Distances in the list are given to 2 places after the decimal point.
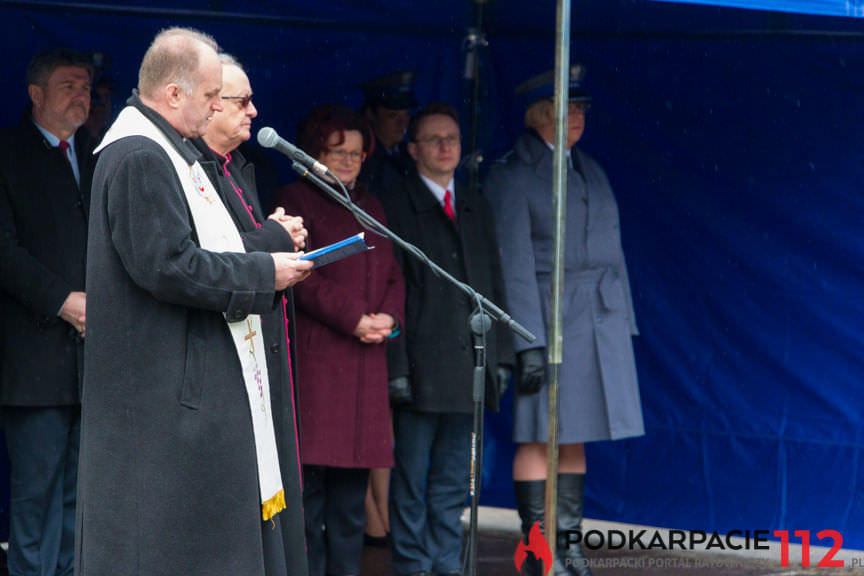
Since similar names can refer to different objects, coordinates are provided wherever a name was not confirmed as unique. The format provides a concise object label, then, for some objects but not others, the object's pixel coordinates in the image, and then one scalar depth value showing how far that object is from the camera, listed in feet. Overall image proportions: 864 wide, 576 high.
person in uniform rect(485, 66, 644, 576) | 33.09
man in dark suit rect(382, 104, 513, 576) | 31.96
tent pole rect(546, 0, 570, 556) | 26.09
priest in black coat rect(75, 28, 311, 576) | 19.19
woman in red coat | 29.73
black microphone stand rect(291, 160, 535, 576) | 21.03
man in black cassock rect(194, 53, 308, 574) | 21.39
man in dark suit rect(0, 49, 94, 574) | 27.99
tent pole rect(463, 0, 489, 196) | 38.99
